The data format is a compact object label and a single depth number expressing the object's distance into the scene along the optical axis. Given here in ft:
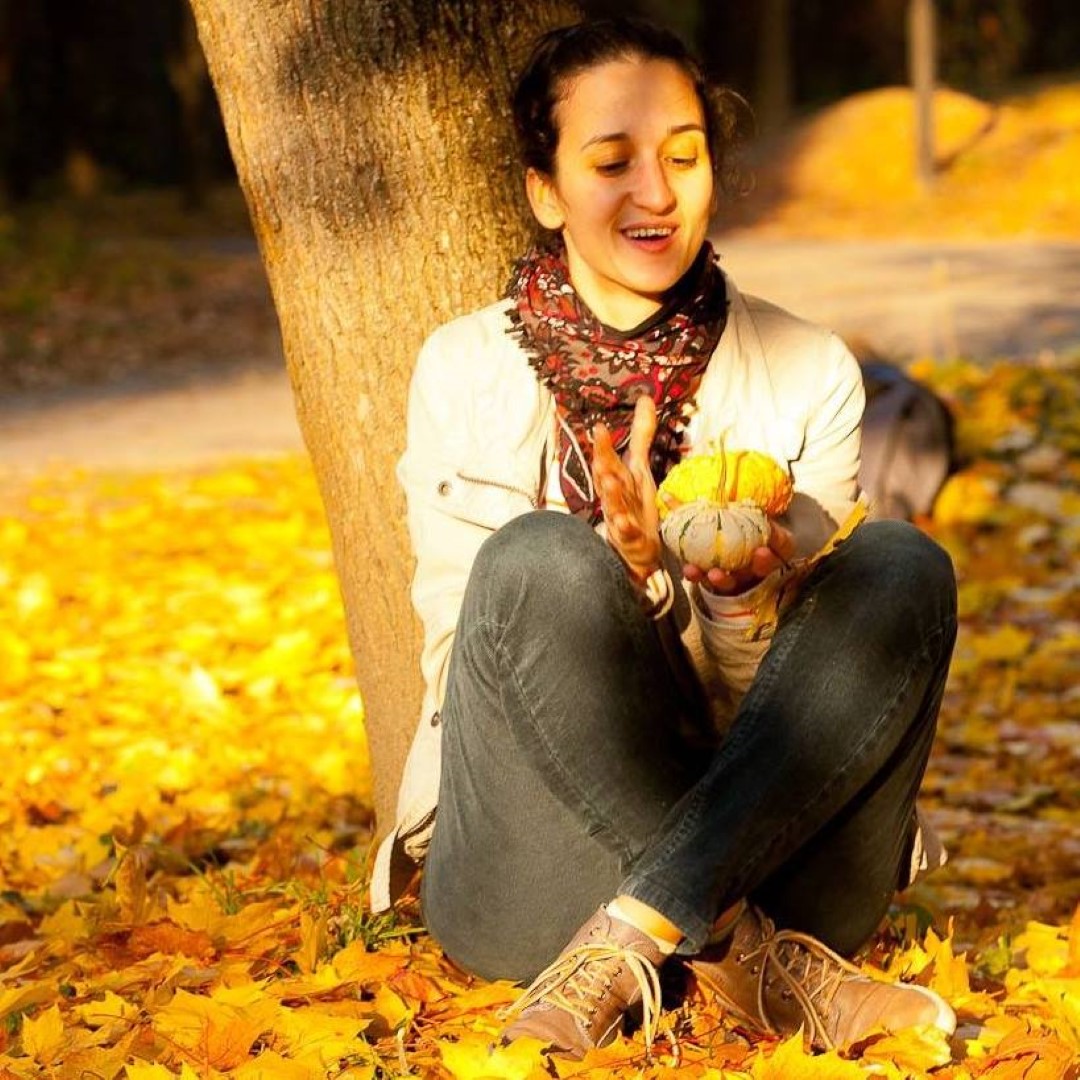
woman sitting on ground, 14.78
